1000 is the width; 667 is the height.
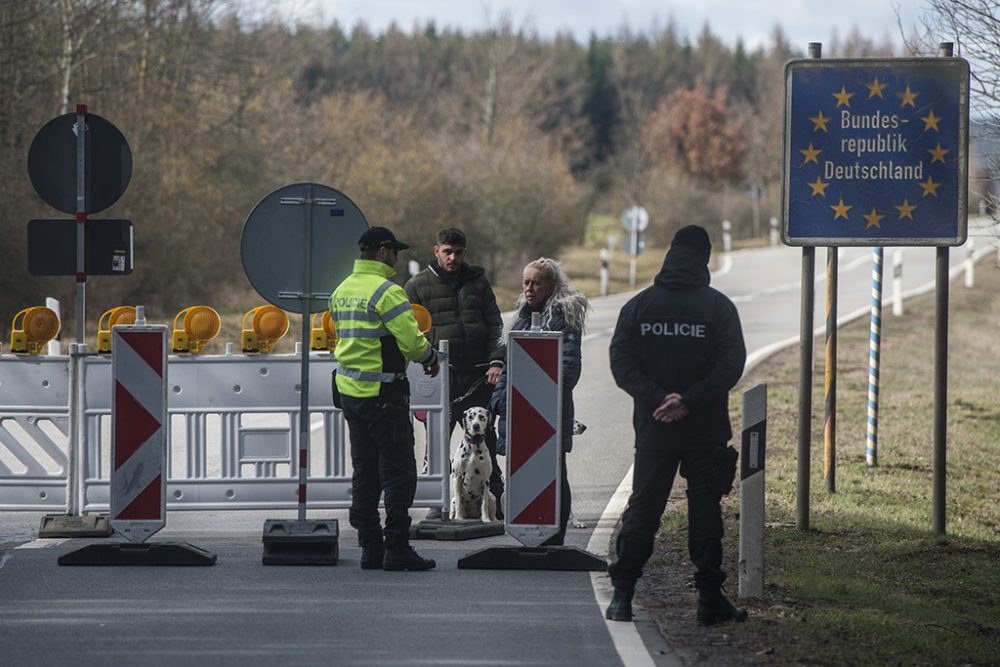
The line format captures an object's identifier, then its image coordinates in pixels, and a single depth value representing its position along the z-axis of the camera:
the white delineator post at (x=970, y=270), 84.15
